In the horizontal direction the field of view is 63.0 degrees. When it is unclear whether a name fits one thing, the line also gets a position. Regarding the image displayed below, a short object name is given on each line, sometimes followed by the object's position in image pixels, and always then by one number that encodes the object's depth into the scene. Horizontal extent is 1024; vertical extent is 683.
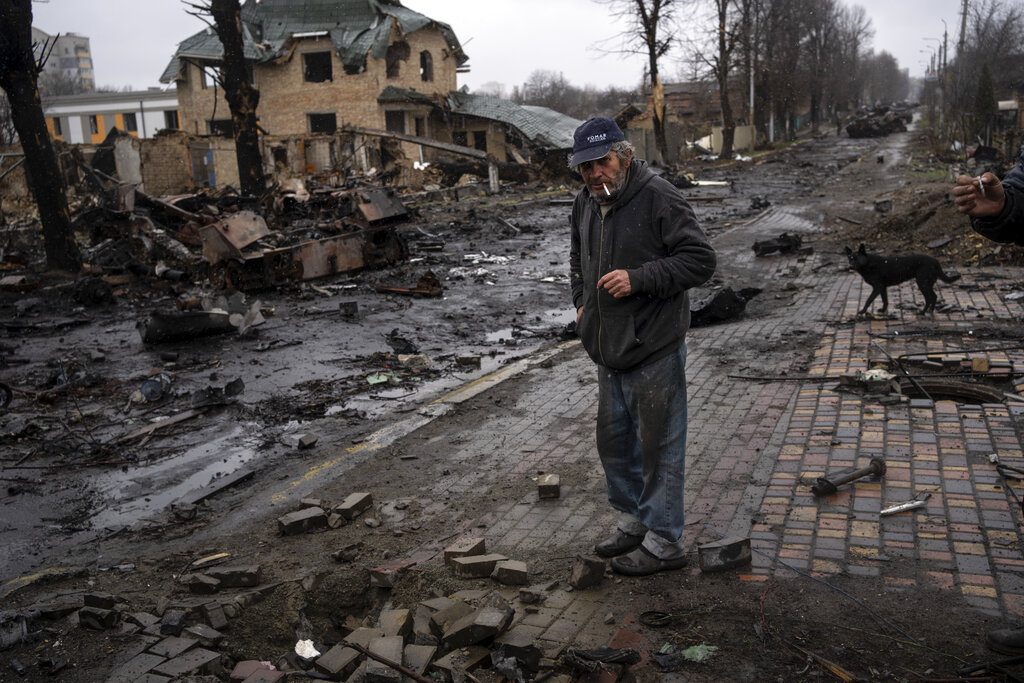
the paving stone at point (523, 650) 3.42
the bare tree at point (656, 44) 40.00
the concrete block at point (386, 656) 3.33
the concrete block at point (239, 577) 4.34
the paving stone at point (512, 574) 4.15
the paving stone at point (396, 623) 3.77
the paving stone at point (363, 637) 3.68
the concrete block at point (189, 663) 3.49
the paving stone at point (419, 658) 3.44
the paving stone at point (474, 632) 3.57
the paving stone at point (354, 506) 5.19
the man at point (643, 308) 3.92
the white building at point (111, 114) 70.75
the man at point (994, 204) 3.09
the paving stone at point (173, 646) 3.64
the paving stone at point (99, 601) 4.04
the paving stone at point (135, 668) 3.47
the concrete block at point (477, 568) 4.27
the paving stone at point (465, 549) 4.37
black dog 9.27
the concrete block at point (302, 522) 5.07
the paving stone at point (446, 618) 3.72
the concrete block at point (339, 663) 3.49
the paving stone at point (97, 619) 3.86
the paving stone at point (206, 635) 3.77
